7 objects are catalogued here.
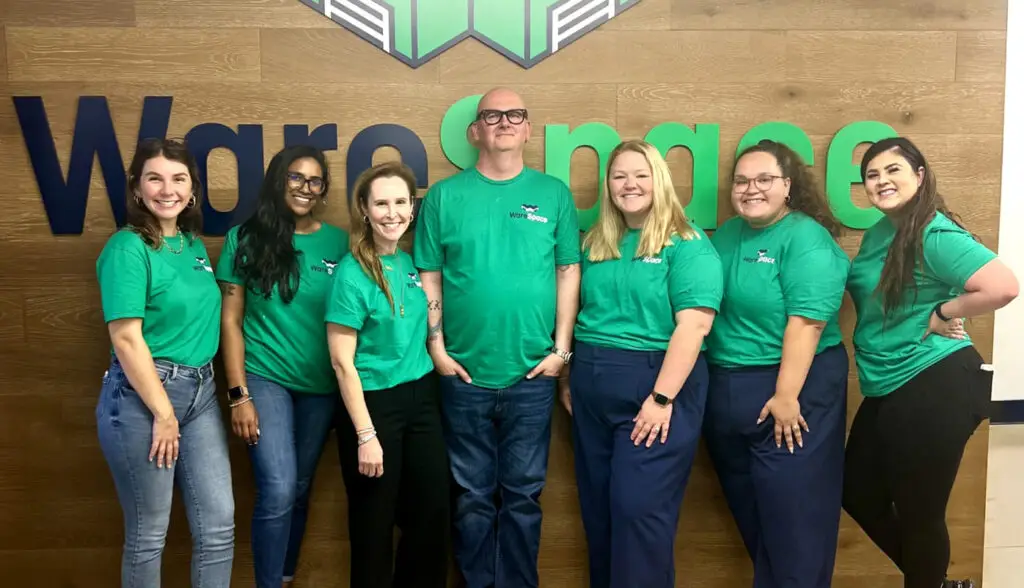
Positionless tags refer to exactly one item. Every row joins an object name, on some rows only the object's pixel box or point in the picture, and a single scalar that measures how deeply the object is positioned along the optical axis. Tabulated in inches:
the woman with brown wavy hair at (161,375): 75.1
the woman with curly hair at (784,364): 83.9
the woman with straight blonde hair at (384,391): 78.7
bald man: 88.4
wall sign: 96.3
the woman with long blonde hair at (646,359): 82.1
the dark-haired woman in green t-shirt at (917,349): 81.6
